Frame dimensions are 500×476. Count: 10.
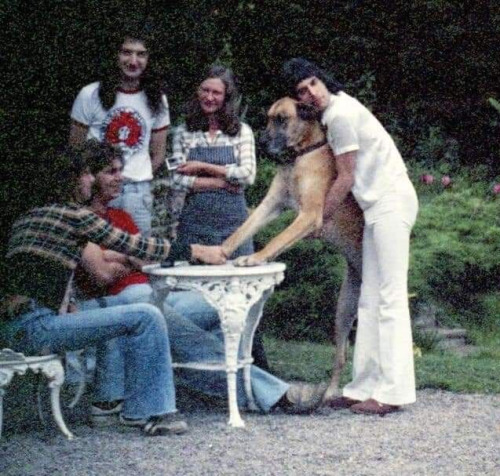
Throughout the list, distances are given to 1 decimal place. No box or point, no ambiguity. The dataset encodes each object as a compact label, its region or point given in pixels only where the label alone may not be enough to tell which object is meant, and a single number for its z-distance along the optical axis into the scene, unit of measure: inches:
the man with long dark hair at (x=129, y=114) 464.1
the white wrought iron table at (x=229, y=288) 405.3
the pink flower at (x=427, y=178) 709.9
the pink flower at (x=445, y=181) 713.5
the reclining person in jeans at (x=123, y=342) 412.6
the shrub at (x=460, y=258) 623.9
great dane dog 430.1
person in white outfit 426.2
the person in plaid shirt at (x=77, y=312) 385.5
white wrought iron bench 376.3
